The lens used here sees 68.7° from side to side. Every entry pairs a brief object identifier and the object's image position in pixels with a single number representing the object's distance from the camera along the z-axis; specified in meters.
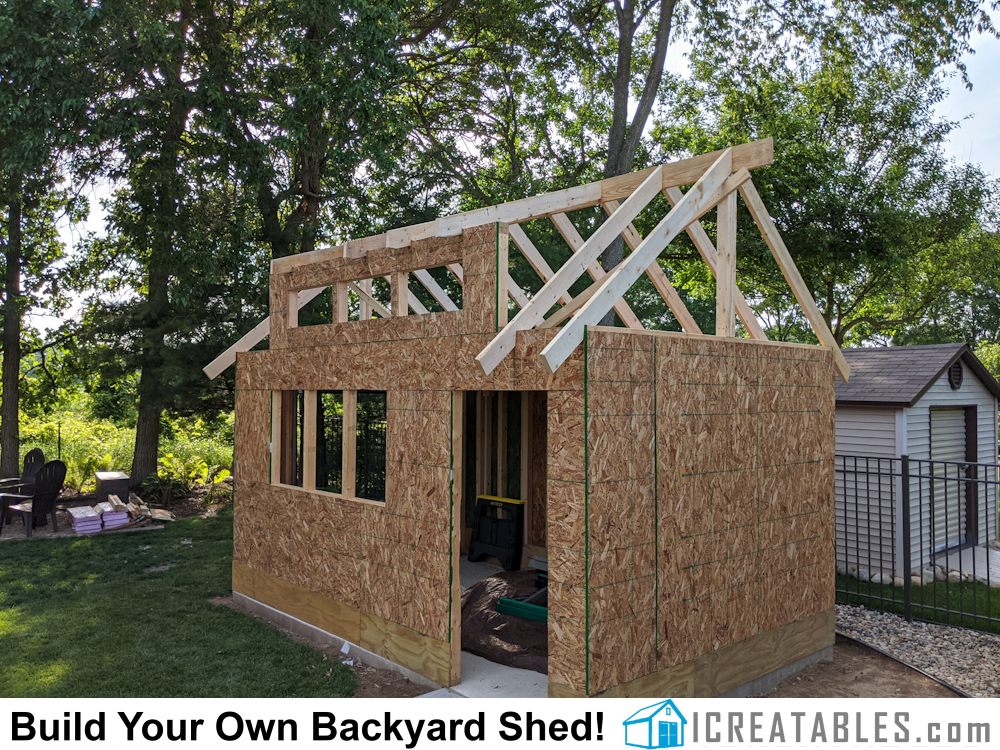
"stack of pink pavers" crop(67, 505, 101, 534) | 13.26
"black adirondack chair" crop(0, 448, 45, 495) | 14.31
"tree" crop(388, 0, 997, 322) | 16.56
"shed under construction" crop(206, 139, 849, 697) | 5.31
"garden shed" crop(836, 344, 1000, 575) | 11.23
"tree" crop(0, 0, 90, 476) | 11.72
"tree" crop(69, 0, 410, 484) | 12.75
